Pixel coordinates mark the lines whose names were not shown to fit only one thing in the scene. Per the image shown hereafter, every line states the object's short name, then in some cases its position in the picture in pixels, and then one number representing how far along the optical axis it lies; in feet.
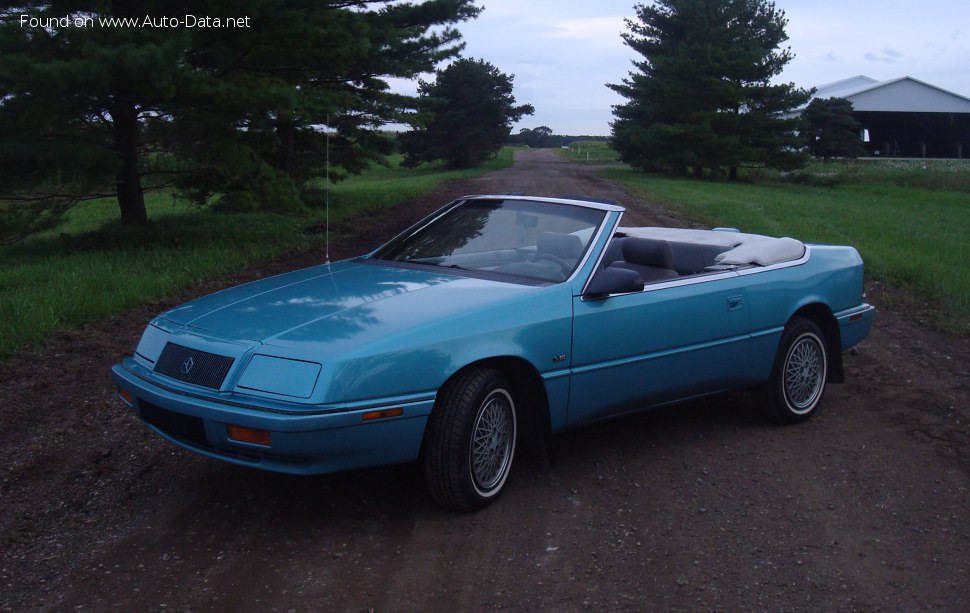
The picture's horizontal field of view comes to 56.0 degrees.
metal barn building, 198.70
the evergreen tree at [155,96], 36.11
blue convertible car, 12.11
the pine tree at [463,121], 167.91
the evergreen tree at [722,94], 123.13
